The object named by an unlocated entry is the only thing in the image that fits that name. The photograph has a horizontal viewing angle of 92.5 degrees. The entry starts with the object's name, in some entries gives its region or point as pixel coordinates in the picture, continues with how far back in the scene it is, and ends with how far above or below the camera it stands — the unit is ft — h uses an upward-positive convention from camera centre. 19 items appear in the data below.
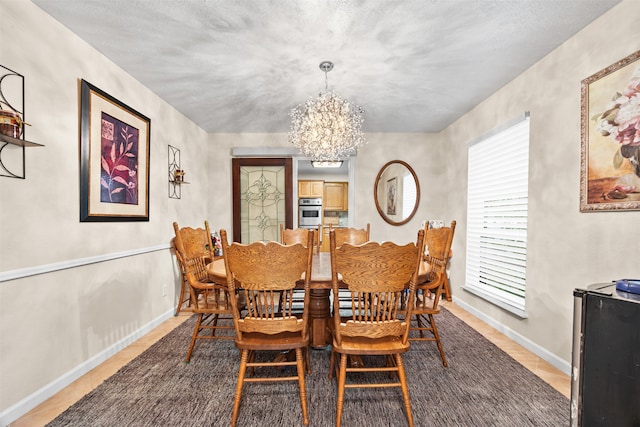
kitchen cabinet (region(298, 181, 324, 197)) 24.57 +1.69
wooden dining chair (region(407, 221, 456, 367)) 7.46 -1.64
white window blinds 9.10 -0.16
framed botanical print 7.30 +1.30
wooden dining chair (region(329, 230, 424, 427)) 5.16 -1.31
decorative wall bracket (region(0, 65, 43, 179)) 5.35 +1.60
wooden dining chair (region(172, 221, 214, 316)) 8.04 -1.02
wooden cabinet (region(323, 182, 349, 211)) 25.07 +0.93
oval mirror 14.98 +0.88
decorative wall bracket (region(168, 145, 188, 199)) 11.43 +1.26
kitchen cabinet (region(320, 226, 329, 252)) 16.27 -1.61
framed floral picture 5.75 +1.50
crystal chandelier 8.66 +2.44
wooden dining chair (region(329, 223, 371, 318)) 10.71 -0.93
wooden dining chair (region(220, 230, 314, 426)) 5.22 -1.34
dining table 6.92 -2.25
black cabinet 3.45 -1.73
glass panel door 15.20 +0.53
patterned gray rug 5.62 -3.83
